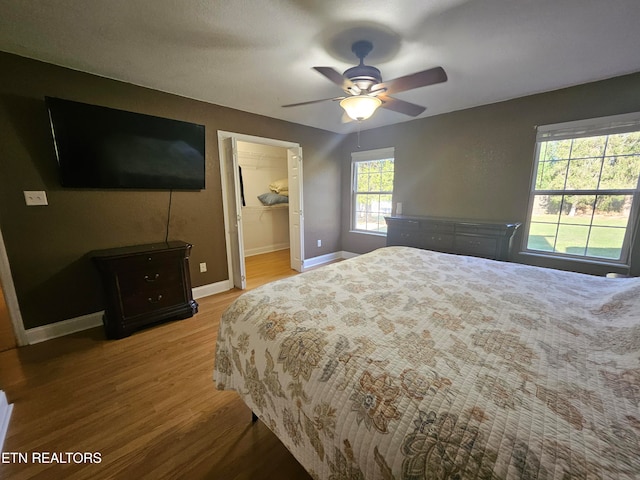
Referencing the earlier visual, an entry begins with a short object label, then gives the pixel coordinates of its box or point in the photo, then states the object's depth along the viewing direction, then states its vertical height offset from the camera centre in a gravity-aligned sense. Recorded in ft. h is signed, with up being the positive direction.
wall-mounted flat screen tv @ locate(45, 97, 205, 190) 6.90 +1.45
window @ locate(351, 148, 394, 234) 13.43 +0.31
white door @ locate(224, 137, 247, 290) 10.08 -0.75
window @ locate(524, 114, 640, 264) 7.64 +0.12
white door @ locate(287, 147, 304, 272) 12.67 -0.70
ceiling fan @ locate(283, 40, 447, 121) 5.52 +2.53
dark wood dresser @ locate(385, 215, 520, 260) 9.16 -1.63
